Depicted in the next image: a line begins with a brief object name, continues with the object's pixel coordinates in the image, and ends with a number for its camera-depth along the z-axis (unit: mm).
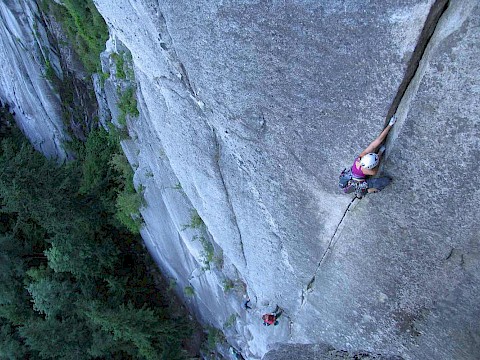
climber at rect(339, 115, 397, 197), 3924
